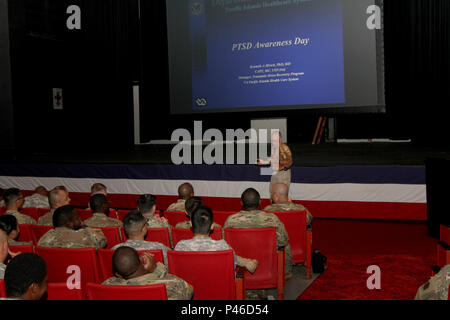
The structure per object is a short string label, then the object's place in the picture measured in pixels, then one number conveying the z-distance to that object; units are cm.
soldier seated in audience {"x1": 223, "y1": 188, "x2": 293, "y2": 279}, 372
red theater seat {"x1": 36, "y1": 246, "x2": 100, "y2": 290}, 306
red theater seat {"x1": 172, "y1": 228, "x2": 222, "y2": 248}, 362
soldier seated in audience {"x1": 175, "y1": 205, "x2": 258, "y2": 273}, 302
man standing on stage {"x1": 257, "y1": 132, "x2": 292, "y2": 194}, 584
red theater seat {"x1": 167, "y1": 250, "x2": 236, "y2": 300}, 285
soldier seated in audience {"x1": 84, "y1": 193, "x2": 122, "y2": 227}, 422
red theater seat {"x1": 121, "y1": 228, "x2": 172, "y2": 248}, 372
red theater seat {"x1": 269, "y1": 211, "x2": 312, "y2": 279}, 428
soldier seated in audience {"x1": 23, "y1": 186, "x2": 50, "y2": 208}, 592
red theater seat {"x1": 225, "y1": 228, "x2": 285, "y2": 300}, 351
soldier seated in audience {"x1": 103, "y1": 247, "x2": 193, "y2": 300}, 228
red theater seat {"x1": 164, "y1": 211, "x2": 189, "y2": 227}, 468
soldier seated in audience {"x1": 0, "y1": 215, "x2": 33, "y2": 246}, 345
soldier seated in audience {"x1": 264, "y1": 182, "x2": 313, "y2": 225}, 444
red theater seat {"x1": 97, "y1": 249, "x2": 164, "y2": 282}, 288
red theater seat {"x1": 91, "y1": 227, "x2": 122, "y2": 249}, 388
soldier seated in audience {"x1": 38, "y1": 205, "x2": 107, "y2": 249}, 341
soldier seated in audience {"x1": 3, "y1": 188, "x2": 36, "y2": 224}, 449
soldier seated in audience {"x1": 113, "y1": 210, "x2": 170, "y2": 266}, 302
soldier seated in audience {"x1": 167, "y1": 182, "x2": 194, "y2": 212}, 486
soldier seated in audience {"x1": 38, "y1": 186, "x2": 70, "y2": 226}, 464
